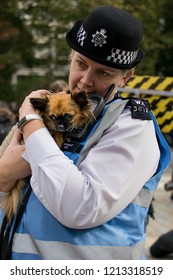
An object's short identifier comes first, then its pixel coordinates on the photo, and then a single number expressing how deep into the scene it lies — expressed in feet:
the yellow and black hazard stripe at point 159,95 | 16.14
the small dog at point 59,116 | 6.47
